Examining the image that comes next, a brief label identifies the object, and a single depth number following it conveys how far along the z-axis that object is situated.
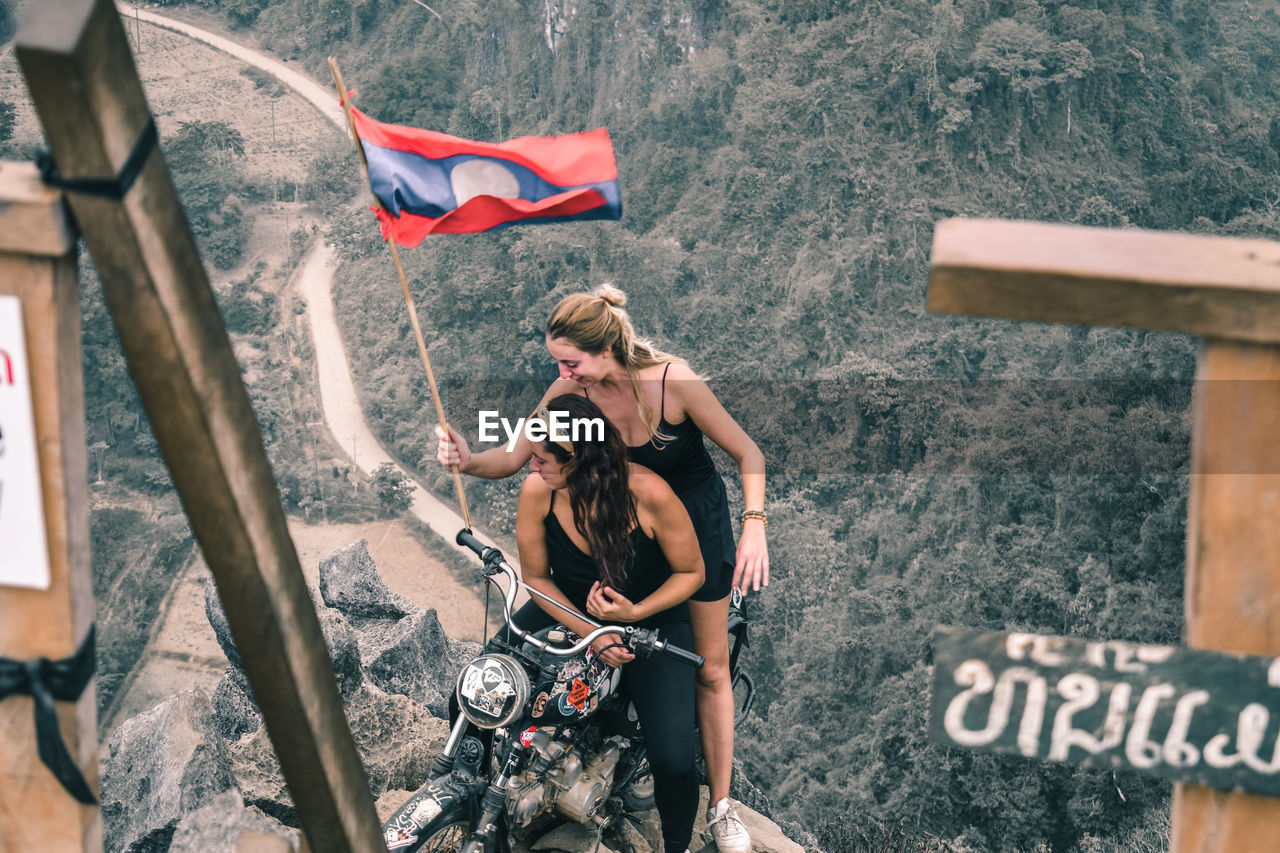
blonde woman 2.84
